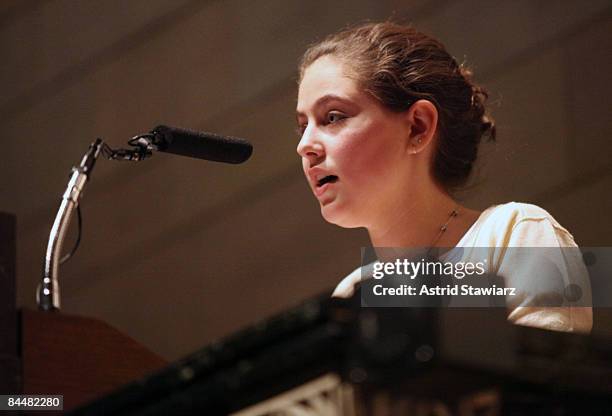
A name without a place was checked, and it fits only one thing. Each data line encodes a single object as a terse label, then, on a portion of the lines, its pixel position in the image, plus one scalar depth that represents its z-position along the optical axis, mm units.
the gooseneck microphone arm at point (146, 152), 4707
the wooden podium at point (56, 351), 3955
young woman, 4824
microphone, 4910
